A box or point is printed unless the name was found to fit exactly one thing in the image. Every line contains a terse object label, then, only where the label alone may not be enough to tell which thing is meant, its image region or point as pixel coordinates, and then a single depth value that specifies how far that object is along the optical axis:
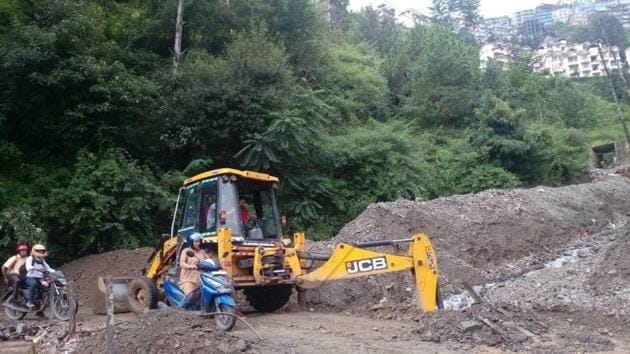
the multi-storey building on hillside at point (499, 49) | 111.88
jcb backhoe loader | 9.19
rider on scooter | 9.45
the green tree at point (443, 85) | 38.91
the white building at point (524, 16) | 188.57
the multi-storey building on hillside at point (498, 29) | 141.88
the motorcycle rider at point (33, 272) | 11.59
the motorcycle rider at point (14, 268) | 11.71
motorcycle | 11.45
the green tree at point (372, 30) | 61.47
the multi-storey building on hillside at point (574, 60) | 102.88
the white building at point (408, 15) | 127.14
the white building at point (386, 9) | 102.64
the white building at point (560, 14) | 181.66
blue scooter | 8.81
